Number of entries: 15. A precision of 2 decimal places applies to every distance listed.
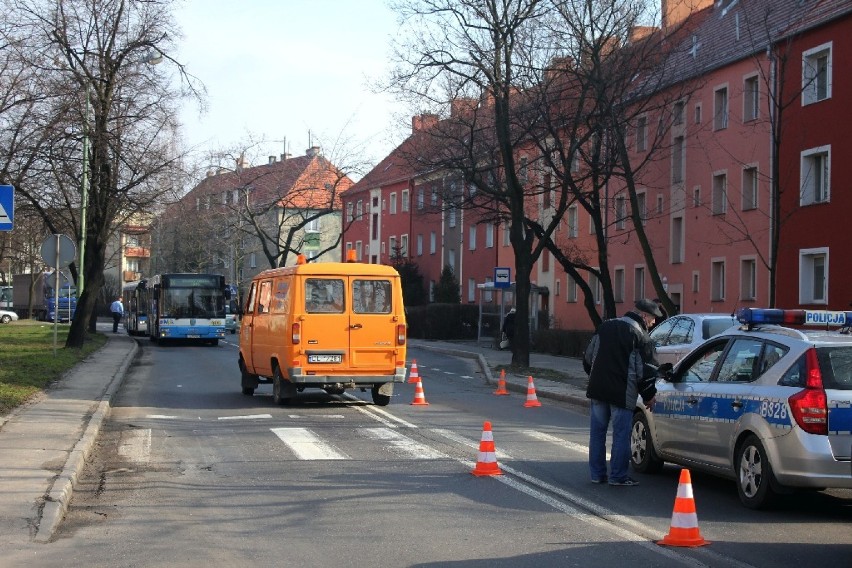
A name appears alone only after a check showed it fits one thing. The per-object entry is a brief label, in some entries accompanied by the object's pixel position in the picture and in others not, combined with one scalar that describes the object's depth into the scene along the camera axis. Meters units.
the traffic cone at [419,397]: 19.47
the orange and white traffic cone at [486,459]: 10.90
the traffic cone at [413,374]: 22.71
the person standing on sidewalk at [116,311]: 62.59
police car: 8.48
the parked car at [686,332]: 18.27
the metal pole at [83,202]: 30.11
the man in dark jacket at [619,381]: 10.29
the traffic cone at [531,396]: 19.70
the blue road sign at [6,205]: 15.04
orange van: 17.81
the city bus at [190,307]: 44.56
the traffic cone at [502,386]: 22.61
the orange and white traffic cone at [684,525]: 7.66
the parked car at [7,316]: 77.02
